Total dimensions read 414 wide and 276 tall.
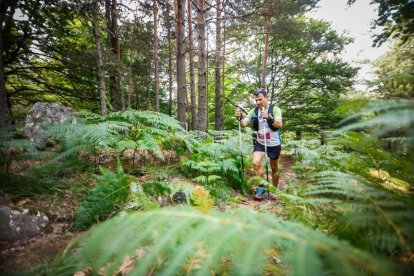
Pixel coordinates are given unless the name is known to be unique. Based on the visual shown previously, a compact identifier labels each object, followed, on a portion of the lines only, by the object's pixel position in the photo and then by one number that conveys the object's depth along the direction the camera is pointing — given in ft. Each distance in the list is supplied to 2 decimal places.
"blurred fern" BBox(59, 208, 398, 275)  2.17
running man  15.06
